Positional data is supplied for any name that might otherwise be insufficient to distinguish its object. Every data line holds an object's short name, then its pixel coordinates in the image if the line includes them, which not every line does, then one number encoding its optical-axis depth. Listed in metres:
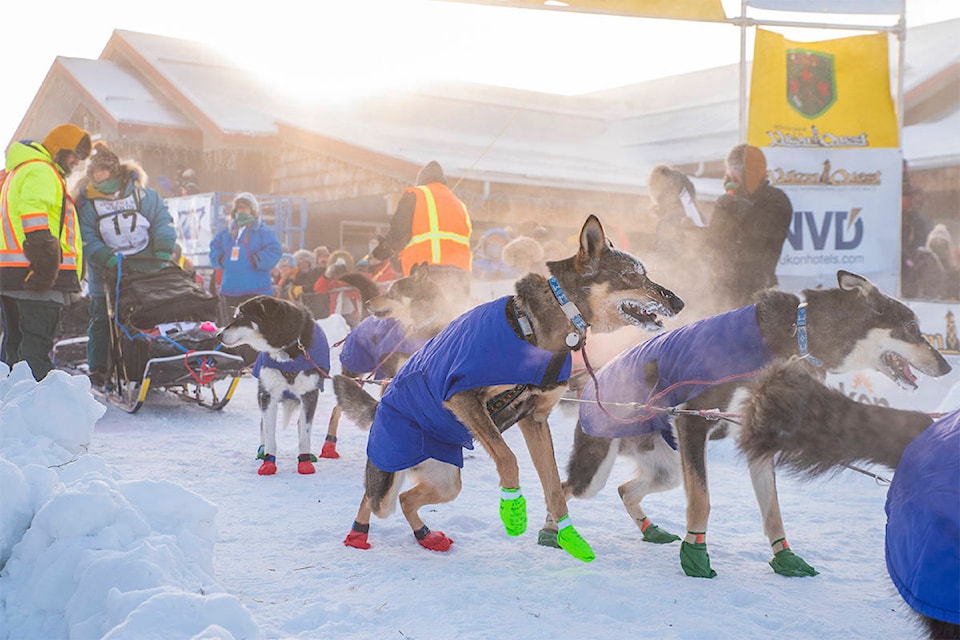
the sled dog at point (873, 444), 1.59
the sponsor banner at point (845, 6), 7.36
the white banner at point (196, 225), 14.27
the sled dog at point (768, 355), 3.39
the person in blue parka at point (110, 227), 7.27
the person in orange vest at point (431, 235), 6.14
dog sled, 6.94
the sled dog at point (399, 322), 5.74
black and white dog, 5.55
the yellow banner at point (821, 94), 7.43
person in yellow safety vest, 5.99
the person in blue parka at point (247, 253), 8.56
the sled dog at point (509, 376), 3.23
